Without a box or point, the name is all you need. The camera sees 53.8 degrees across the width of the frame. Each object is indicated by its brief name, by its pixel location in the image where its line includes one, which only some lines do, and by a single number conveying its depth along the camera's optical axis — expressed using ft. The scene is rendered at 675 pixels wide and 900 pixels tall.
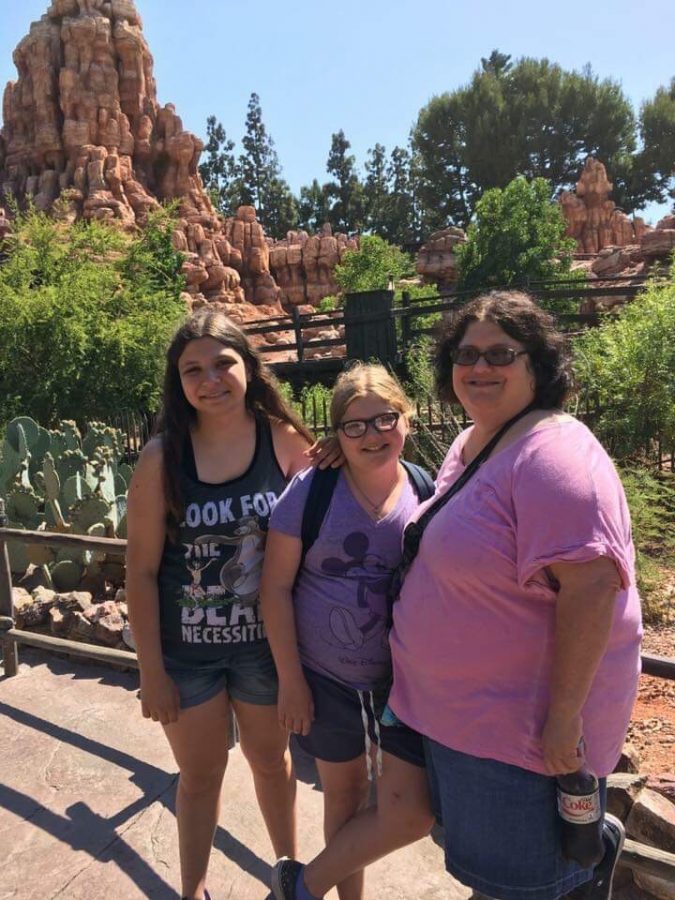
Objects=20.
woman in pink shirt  3.76
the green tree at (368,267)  80.33
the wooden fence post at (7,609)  11.46
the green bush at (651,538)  13.08
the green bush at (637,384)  22.18
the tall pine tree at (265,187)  161.89
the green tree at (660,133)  130.93
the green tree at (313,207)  161.89
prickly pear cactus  15.44
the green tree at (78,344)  32.40
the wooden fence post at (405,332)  41.57
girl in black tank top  5.63
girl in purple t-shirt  5.04
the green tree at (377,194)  156.87
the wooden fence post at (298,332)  45.67
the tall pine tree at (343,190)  159.43
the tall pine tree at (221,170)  165.68
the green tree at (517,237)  69.31
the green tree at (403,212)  151.74
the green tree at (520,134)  130.31
